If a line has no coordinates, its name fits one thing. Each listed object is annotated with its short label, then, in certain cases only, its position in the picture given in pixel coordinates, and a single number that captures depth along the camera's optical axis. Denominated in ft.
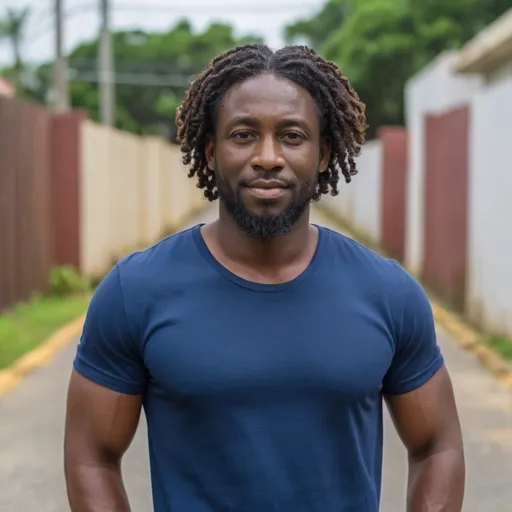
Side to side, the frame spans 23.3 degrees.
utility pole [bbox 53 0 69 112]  78.23
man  7.55
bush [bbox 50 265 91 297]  48.62
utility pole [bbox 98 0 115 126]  100.58
